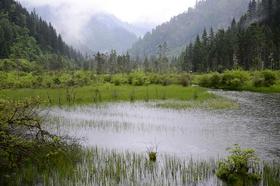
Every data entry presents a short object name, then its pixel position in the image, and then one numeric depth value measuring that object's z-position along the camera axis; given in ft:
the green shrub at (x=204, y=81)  322.34
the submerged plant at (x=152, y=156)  78.18
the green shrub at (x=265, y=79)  271.49
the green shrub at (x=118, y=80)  299.66
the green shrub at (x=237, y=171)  64.28
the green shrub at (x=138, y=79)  300.81
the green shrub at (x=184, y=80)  298.76
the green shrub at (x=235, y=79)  291.63
